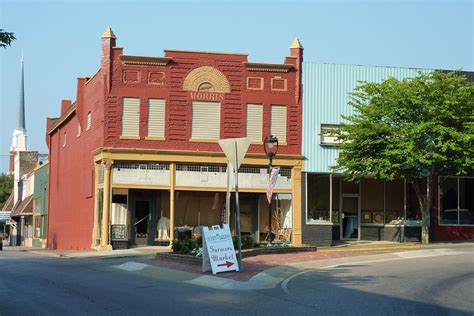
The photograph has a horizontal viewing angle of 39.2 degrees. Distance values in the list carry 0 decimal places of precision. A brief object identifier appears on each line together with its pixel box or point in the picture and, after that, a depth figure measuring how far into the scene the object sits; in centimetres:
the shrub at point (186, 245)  2069
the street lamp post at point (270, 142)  2233
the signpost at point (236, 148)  1692
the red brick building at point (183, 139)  2942
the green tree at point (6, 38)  1145
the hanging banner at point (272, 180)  2028
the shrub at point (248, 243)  2250
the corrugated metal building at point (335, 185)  3041
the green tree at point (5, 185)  9069
